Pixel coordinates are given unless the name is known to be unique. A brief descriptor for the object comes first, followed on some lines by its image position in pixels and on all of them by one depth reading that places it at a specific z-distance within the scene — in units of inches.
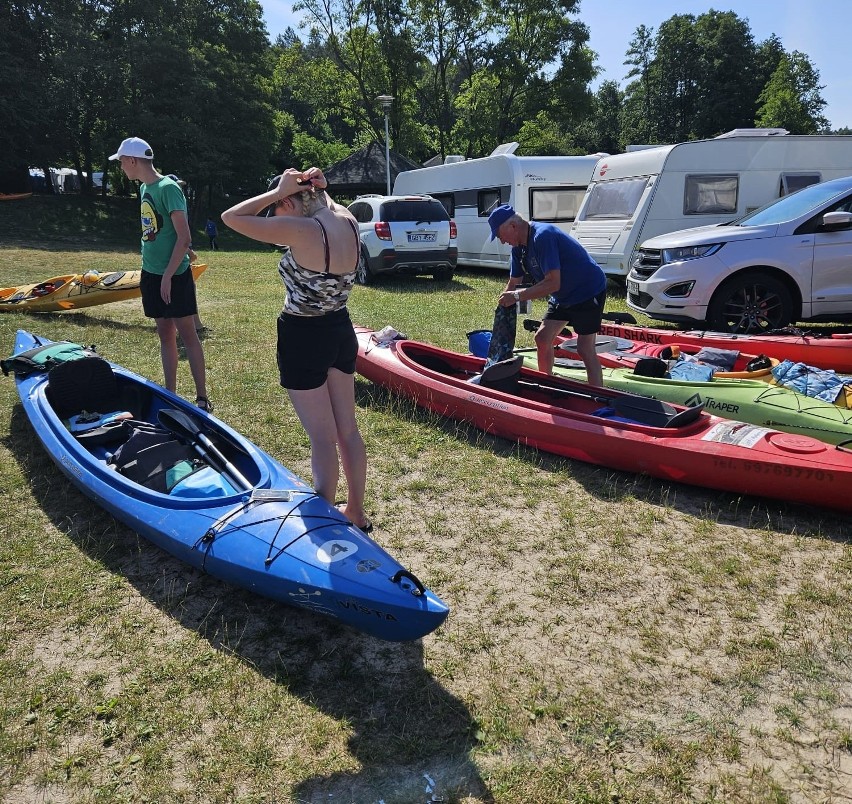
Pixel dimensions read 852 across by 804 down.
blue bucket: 254.8
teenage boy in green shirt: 184.9
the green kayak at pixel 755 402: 167.5
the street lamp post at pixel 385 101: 824.3
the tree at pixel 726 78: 1754.4
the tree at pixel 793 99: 1309.1
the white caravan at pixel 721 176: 402.6
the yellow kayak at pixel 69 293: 362.6
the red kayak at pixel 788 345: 244.2
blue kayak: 101.1
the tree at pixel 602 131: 2020.2
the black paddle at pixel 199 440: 147.7
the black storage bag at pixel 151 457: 149.2
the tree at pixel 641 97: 1868.8
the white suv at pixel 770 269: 297.3
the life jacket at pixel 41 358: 201.5
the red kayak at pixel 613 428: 147.3
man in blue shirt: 190.5
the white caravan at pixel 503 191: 511.2
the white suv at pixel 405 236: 480.7
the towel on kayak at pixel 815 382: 192.2
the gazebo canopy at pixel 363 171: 1119.6
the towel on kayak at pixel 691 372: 216.1
